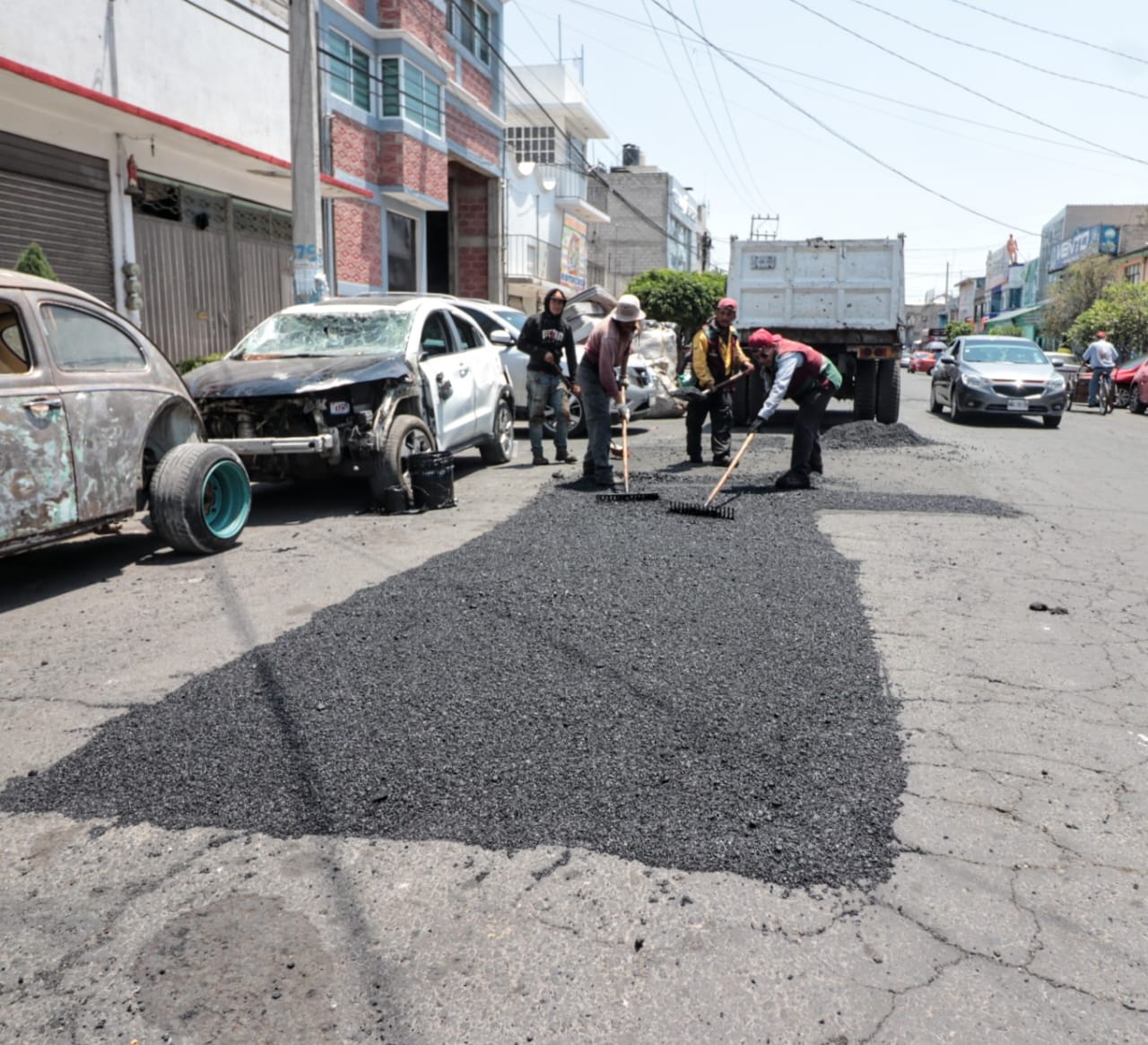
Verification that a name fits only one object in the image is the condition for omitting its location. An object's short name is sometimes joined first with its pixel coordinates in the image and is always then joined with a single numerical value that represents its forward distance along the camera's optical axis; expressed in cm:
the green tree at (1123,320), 3055
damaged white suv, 786
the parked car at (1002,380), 1653
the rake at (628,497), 834
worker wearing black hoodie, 1041
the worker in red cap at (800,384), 917
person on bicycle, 2128
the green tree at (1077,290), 4784
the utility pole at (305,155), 1166
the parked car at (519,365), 1241
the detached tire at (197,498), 643
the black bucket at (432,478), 833
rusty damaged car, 531
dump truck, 1492
